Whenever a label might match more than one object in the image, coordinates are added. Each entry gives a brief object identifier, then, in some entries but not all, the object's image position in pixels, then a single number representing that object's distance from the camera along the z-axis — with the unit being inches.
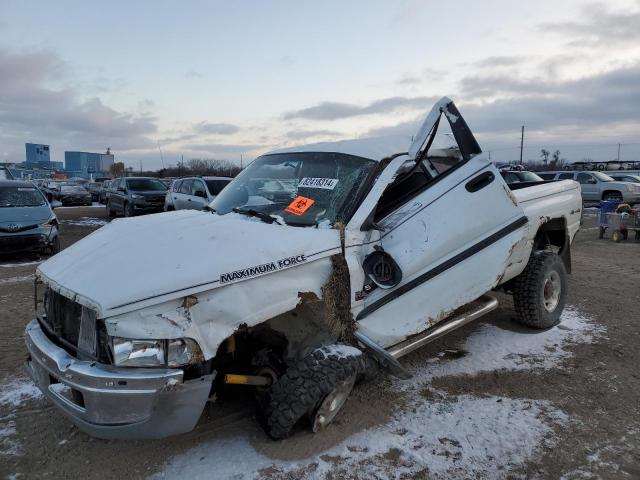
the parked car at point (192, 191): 536.3
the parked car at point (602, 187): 803.4
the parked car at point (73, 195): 1090.9
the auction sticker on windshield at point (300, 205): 136.6
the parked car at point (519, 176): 618.8
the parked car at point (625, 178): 895.1
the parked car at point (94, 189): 1408.7
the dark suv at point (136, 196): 717.9
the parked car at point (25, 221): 360.2
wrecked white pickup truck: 98.4
